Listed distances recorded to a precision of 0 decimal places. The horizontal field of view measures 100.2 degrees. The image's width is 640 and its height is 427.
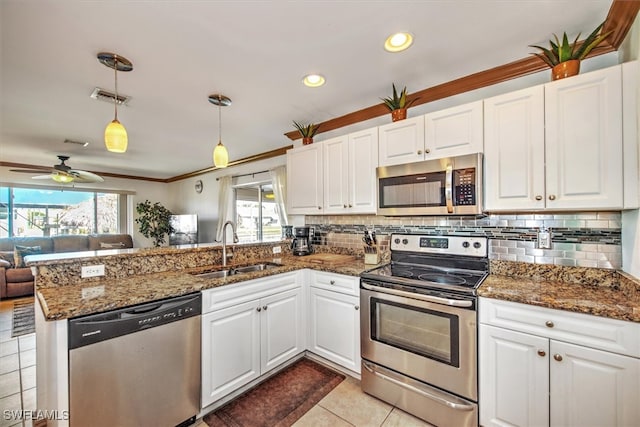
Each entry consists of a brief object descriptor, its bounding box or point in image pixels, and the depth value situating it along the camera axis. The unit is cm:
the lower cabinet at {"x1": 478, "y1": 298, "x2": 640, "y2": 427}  125
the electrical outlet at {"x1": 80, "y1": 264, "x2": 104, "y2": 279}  174
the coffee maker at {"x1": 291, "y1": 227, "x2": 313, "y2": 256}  299
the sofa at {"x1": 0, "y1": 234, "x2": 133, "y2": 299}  454
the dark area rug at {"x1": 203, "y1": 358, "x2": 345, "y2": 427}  177
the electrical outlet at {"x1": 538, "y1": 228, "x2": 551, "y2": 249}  183
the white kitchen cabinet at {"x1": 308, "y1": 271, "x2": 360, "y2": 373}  214
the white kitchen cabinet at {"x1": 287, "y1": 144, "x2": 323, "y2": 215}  281
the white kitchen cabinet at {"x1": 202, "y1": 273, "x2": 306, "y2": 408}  178
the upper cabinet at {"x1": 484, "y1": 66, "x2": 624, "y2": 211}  146
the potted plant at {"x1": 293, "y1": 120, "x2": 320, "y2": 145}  301
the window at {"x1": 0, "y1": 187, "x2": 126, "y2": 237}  537
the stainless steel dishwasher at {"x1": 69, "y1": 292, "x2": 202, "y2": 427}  128
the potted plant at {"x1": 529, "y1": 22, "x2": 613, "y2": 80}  150
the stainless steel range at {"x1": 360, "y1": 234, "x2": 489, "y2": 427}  161
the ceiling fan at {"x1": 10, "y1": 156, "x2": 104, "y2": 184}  408
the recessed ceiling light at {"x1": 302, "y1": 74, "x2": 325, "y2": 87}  208
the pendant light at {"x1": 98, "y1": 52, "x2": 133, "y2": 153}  177
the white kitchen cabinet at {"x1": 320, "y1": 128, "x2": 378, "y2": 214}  240
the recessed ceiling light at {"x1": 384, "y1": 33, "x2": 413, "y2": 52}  163
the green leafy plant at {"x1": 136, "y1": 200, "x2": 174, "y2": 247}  628
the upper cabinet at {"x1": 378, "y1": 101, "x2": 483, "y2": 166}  188
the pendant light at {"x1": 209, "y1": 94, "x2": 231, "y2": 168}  238
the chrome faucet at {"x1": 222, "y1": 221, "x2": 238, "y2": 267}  242
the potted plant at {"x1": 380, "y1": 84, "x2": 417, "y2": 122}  221
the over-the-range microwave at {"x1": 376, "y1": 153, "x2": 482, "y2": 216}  185
